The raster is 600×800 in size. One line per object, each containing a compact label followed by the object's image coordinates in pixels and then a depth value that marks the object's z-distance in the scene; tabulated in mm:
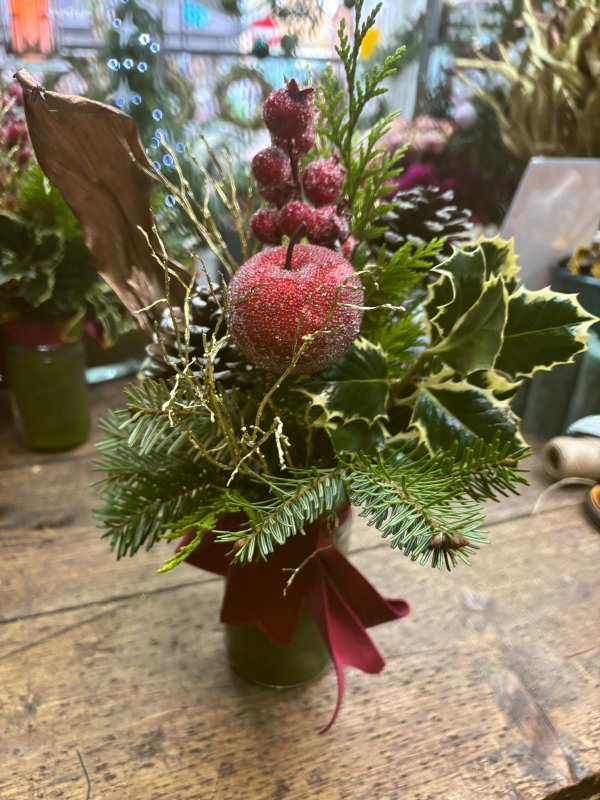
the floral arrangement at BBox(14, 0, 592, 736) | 235
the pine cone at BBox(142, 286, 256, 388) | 298
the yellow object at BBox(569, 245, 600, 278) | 577
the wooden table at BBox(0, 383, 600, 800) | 314
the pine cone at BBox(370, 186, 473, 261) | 408
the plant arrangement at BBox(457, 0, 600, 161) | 635
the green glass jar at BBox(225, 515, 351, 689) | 352
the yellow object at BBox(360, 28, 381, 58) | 867
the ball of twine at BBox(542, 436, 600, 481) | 527
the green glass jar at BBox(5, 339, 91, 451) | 557
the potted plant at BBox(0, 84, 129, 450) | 494
